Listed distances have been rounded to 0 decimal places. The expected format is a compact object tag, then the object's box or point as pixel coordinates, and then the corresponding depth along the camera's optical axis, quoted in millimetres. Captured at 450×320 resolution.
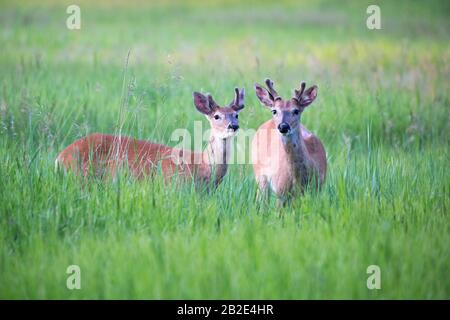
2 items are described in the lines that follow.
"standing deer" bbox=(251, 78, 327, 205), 14852
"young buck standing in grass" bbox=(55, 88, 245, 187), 15180
